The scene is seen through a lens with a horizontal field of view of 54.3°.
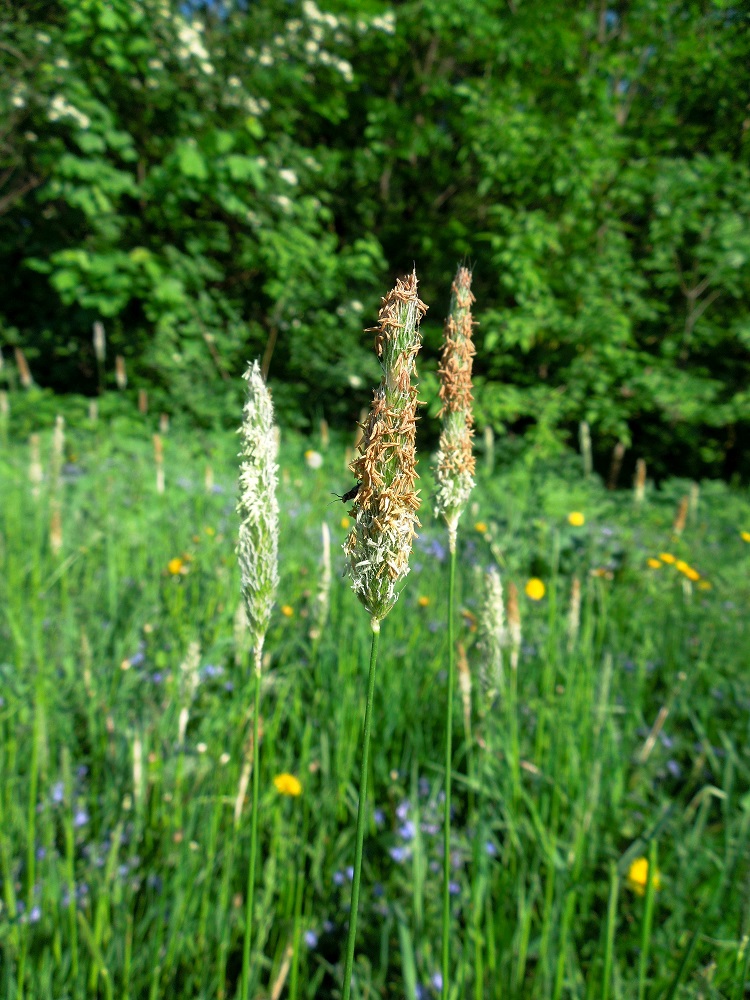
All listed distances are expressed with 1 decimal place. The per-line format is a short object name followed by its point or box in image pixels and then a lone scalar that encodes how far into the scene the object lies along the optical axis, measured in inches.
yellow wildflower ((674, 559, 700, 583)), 28.0
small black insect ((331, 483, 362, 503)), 5.7
